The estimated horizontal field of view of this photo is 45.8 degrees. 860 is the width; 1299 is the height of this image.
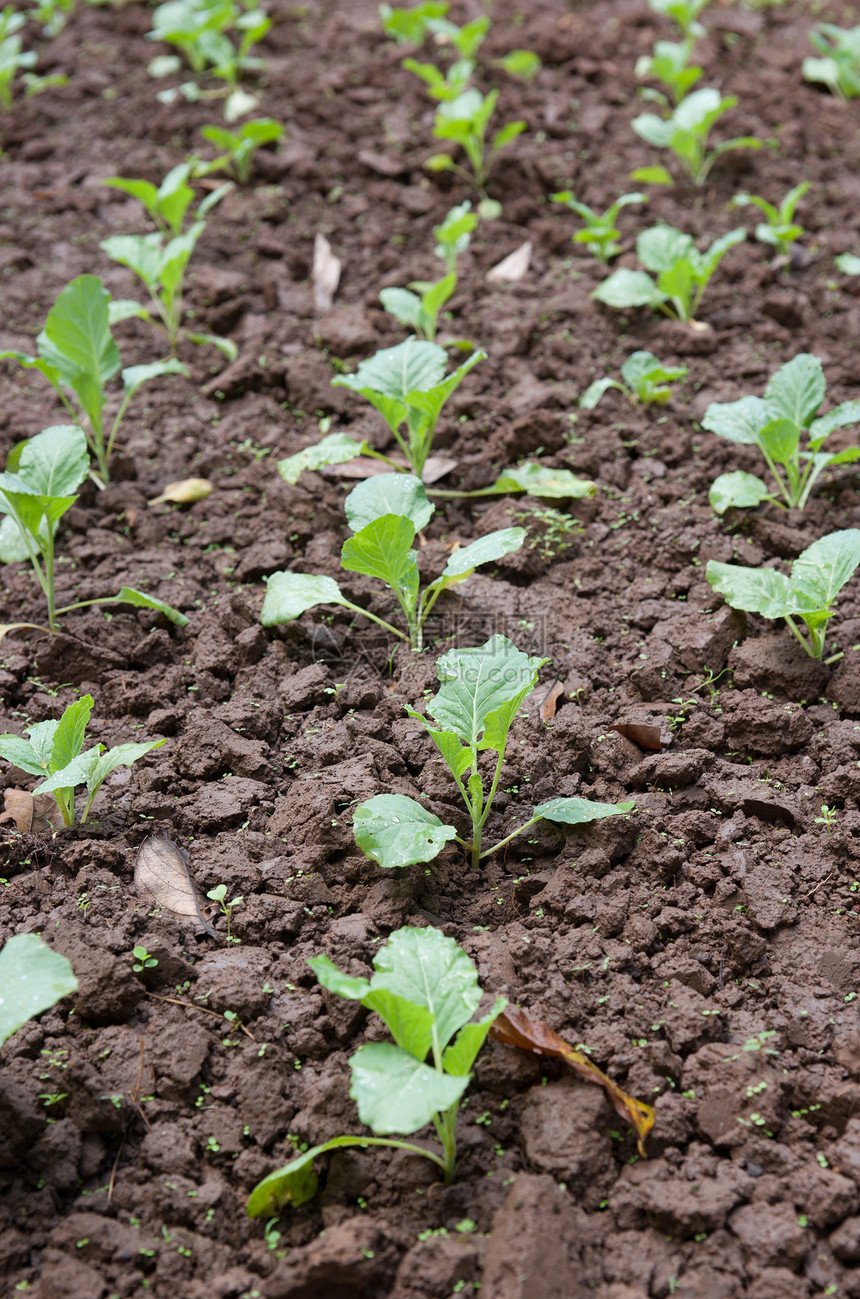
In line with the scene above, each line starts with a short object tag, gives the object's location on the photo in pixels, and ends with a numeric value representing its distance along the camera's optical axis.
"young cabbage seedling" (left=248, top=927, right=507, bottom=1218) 1.54
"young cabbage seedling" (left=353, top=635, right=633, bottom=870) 1.95
